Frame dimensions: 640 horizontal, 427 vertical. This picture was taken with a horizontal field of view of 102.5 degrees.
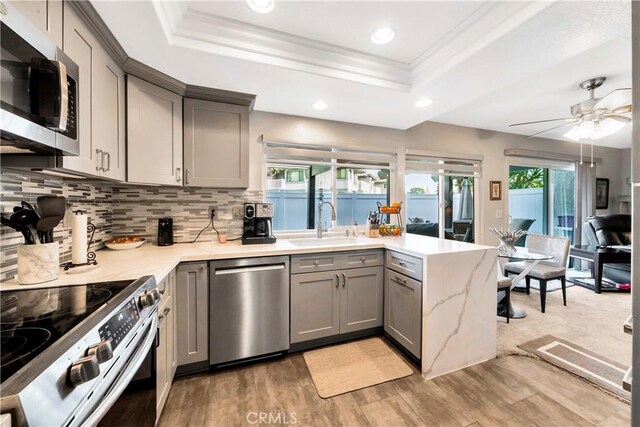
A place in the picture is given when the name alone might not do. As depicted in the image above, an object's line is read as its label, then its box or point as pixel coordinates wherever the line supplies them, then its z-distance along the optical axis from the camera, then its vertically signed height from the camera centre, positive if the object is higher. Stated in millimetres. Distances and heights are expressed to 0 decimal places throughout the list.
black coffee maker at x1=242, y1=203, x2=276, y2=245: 2455 -98
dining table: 2697 -700
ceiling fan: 2292 +959
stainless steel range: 544 -364
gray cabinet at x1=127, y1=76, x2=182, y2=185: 1812 +581
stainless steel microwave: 775 +404
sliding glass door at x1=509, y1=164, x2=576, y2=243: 4766 +265
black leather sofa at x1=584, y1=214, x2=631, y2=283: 4102 -292
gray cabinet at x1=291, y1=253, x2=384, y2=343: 2160 -781
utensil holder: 1159 -247
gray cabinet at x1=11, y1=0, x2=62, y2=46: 972 +782
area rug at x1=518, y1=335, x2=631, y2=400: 1855 -1214
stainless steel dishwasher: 1915 -753
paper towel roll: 1433 -167
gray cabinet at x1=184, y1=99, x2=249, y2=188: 2193 +587
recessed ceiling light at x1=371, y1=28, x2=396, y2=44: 1742 +1227
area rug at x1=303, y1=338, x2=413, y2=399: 1843 -1227
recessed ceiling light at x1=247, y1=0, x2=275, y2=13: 1485 +1211
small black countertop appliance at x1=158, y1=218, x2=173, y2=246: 2277 -192
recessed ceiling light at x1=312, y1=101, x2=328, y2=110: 2535 +1067
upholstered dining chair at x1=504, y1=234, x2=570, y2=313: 3043 -667
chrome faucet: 2887 -44
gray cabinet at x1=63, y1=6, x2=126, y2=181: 1253 +610
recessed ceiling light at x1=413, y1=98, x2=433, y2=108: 2434 +1057
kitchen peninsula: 1903 -578
